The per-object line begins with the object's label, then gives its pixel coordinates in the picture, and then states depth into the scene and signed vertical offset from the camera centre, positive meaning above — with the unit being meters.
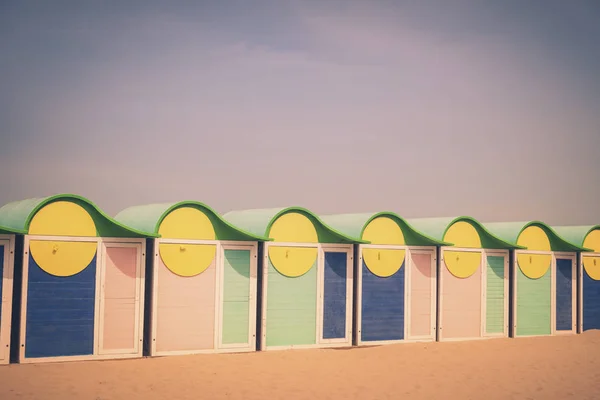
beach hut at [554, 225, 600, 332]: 20.55 -1.29
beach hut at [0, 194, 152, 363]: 13.33 -1.18
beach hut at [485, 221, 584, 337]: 19.31 -1.34
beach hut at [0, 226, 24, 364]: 13.05 -1.20
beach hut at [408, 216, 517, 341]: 18.16 -1.30
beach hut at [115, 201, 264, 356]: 14.63 -1.23
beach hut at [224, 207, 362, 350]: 15.81 -1.24
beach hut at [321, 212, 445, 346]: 16.94 -1.26
